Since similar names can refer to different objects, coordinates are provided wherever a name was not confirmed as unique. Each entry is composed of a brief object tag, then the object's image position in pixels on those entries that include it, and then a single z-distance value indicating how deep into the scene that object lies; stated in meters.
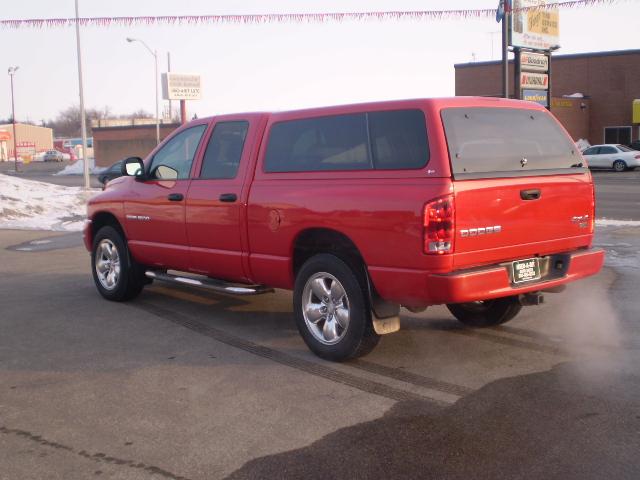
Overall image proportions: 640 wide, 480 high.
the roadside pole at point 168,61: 58.43
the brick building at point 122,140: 65.00
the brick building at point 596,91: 47.25
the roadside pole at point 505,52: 16.59
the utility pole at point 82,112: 28.64
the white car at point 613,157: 37.34
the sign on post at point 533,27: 17.98
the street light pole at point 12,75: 71.28
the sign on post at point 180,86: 70.06
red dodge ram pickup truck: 5.13
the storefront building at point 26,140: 103.81
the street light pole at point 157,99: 50.34
